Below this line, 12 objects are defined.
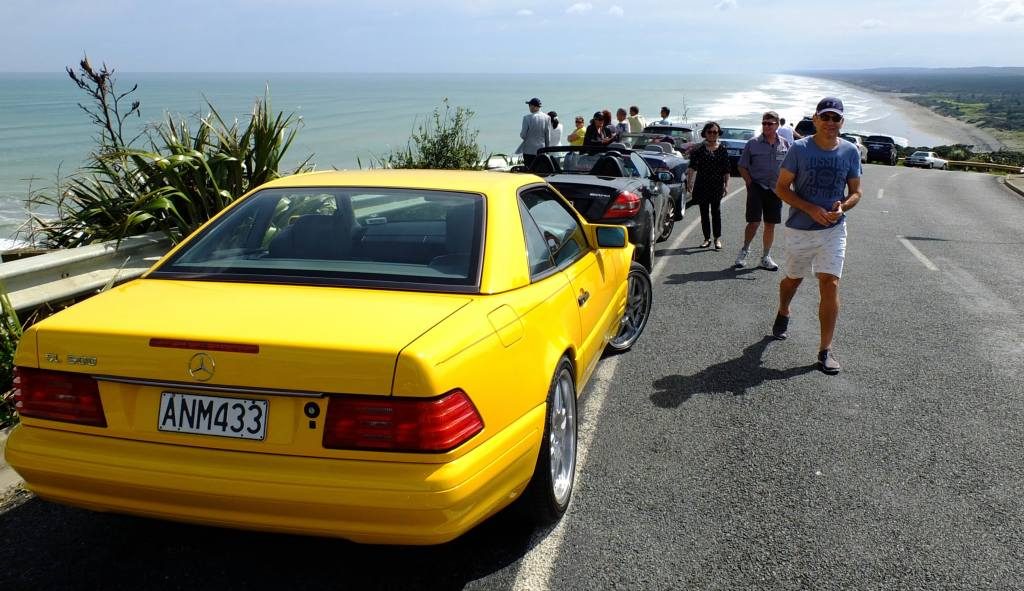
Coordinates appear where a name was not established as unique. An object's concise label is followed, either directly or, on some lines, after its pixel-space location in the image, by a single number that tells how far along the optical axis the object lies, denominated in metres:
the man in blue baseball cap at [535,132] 15.08
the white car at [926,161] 45.84
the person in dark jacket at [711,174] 10.62
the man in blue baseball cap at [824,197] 5.58
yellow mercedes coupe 2.42
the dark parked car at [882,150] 45.91
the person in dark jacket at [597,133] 15.32
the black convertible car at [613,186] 8.70
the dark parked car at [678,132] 21.94
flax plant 6.49
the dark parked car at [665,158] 13.78
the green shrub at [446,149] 14.82
